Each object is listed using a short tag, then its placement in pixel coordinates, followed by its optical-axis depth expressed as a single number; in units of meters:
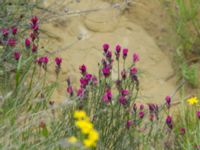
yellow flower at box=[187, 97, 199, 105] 8.58
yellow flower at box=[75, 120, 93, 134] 4.91
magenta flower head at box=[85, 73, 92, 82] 7.58
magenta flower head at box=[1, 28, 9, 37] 8.23
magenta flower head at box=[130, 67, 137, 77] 7.89
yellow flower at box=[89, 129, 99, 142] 4.85
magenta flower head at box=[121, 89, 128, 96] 7.61
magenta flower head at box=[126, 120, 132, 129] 7.61
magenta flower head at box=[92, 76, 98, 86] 7.91
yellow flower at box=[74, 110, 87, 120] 5.05
